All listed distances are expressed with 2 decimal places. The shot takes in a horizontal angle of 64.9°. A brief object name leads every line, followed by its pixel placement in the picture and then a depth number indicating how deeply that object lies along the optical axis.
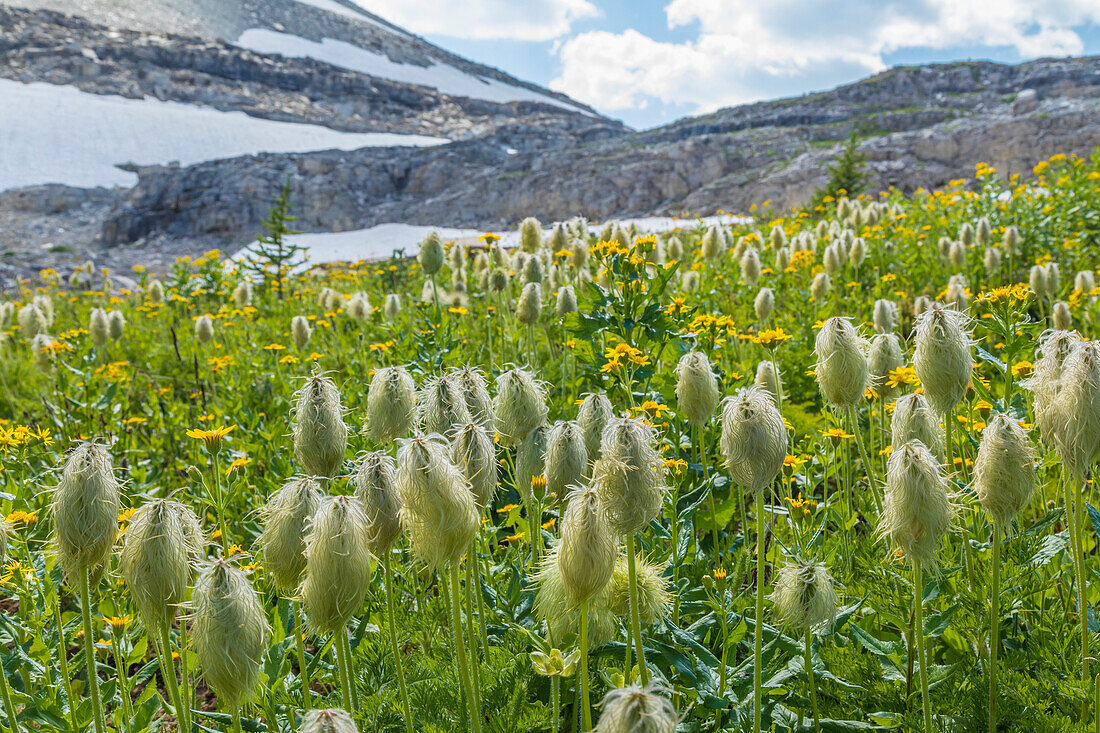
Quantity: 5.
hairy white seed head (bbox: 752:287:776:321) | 2.93
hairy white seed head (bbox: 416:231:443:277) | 3.17
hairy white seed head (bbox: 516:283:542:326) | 0.91
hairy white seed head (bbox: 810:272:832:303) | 3.23
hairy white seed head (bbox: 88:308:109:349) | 3.86
